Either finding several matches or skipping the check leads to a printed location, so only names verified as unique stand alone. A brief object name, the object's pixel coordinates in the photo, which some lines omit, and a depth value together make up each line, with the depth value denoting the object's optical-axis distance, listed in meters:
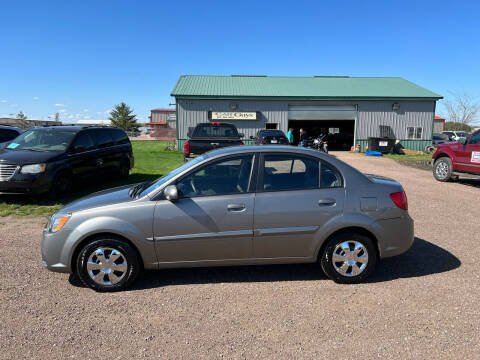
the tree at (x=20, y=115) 80.56
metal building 24.91
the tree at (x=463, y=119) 39.56
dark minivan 7.34
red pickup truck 10.55
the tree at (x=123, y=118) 77.31
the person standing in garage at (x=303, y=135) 21.05
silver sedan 3.78
